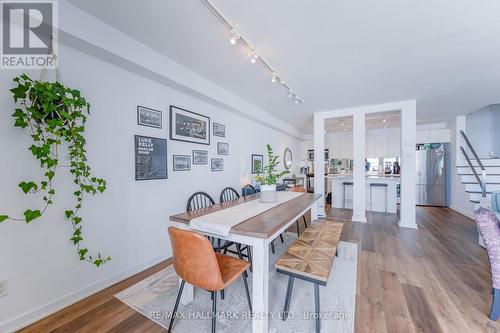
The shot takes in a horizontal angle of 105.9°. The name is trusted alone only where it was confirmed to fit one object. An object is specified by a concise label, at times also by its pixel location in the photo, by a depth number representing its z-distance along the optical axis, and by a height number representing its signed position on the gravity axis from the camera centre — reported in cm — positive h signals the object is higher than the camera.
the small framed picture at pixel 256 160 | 450 +14
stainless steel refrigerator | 539 -32
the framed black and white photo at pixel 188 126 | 258 +60
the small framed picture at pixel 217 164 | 329 +4
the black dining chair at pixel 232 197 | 208 -55
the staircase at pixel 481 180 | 337 -27
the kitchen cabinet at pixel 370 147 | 634 +66
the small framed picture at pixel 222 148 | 344 +34
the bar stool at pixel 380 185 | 477 -47
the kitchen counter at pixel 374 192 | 478 -69
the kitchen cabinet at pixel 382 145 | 618 +71
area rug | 146 -123
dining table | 126 -49
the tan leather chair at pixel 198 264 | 119 -64
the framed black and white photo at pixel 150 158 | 219 +10
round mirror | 636 +27
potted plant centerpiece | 220 -23
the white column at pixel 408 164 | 376 +5
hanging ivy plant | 134 +27
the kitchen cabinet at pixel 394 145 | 601 +69
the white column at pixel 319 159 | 460 +18
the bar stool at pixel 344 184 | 515 -48
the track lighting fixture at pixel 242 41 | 156 +129
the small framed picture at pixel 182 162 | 263 +5
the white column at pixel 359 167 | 418 -1
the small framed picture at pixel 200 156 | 294 +16
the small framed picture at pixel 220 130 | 336 +67
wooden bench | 137 -76
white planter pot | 223 -32
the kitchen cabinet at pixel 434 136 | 529 +89
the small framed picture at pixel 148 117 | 221 +60
